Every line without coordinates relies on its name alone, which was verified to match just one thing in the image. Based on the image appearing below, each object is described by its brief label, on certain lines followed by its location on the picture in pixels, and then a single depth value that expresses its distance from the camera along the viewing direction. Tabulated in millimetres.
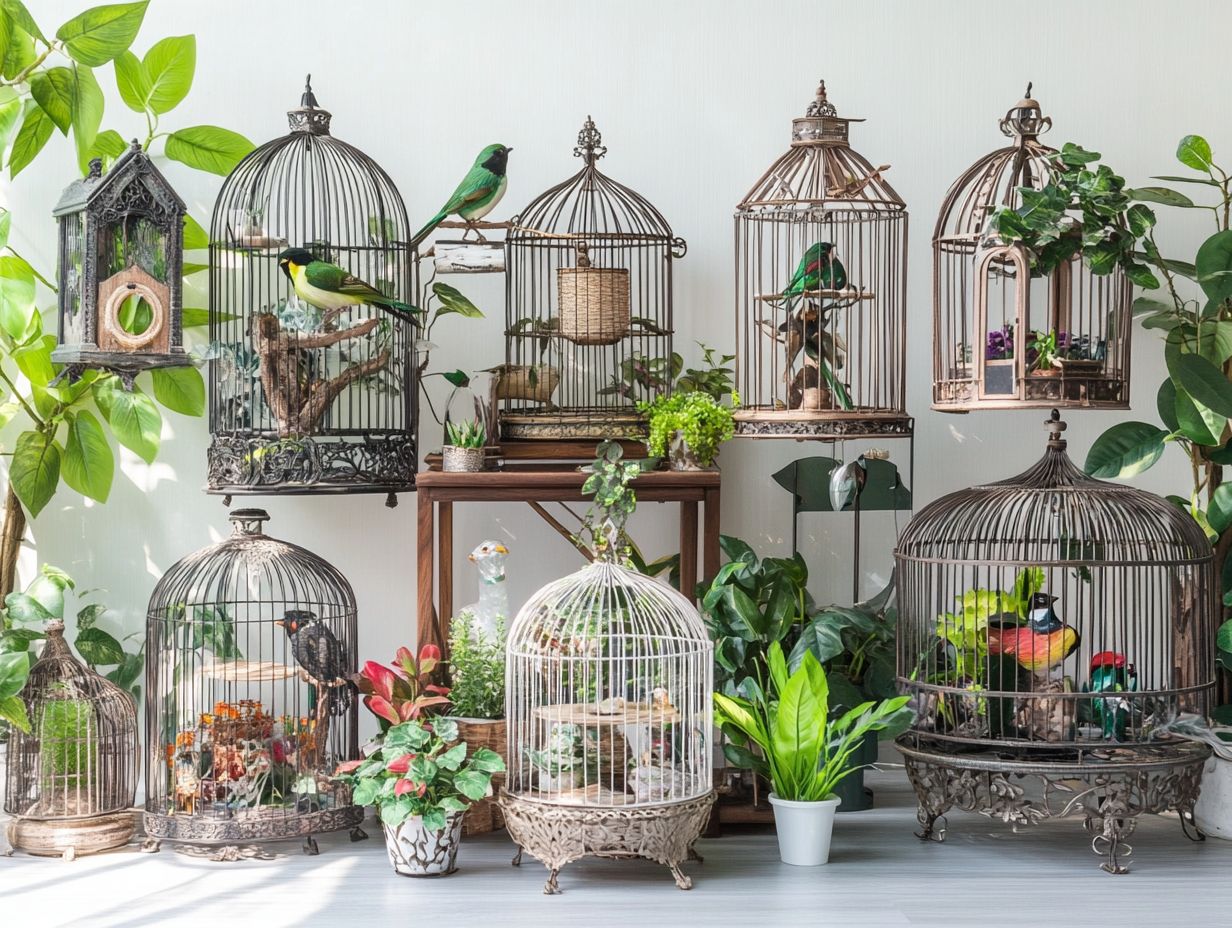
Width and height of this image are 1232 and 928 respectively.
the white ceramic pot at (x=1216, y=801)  3629
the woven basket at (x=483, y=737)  3639
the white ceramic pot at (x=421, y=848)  3305
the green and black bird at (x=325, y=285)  3660
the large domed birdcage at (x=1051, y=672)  3395
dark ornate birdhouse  3480
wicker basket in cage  3873
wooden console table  3719
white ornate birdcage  3230
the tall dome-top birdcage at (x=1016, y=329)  3512
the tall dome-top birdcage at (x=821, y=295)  3762
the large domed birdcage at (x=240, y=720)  3506
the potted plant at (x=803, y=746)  3414
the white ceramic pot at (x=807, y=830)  3402
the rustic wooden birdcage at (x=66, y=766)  3500
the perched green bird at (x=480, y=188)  3828
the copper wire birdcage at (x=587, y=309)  3906
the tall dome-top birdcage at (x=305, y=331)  3807
